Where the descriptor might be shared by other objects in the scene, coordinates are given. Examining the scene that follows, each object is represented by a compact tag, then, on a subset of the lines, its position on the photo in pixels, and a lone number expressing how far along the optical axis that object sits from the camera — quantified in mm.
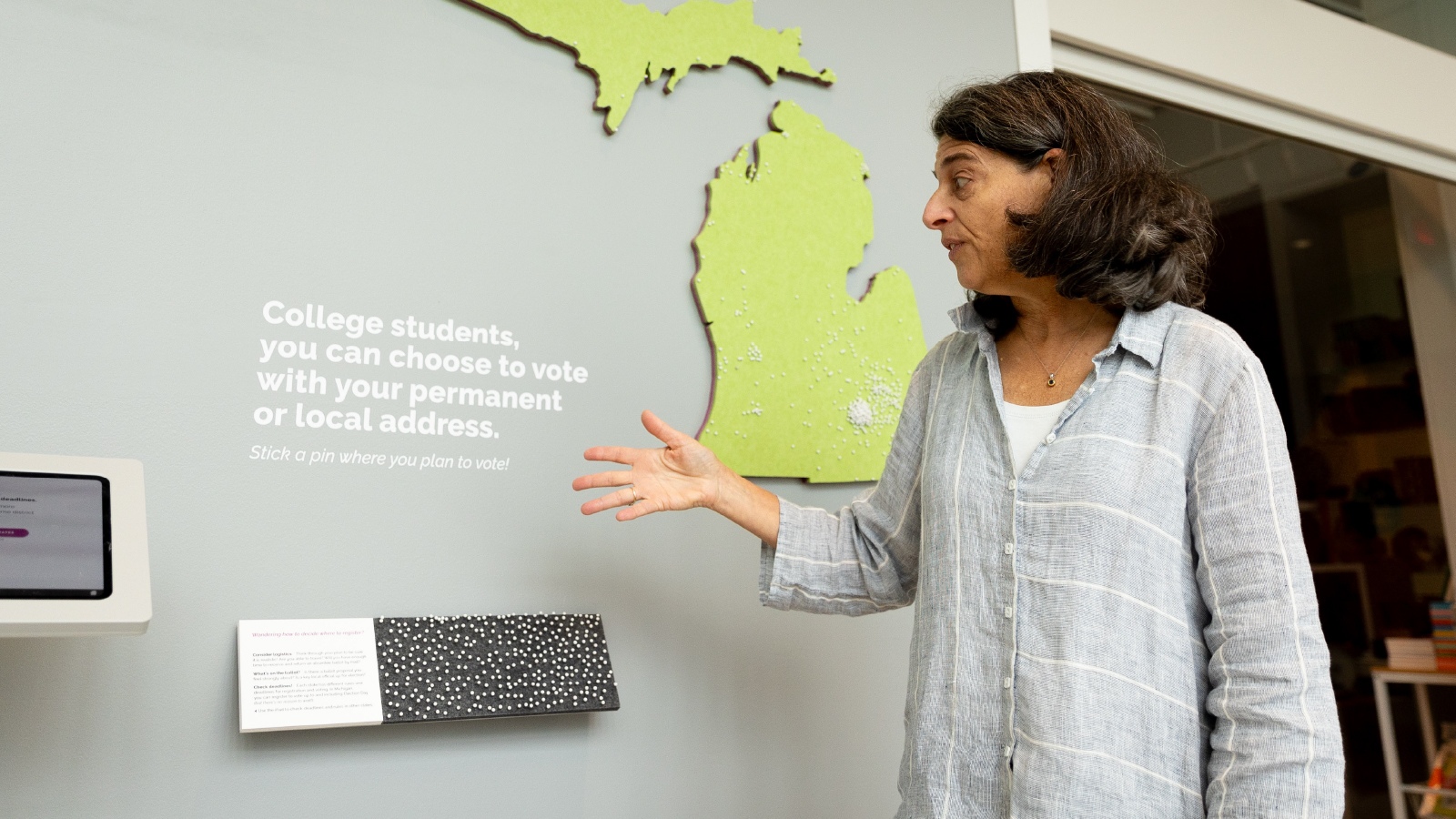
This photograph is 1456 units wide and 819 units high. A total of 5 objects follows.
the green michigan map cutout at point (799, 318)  1696
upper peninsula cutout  1609
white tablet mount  861
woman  1013
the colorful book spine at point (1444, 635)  3455
